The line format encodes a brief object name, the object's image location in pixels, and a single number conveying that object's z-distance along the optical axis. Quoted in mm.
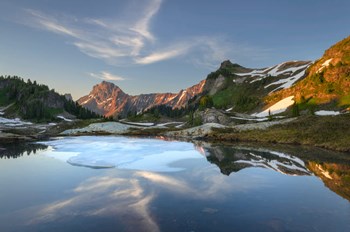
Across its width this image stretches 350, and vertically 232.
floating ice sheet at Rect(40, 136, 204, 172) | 27844
